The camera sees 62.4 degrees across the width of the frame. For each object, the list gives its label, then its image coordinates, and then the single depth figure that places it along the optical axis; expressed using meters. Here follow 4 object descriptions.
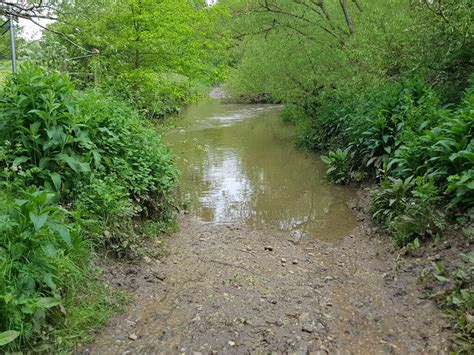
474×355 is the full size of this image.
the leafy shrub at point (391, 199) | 5.57
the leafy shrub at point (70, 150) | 4.15
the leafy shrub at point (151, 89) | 7.97
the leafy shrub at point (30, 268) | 2.69
